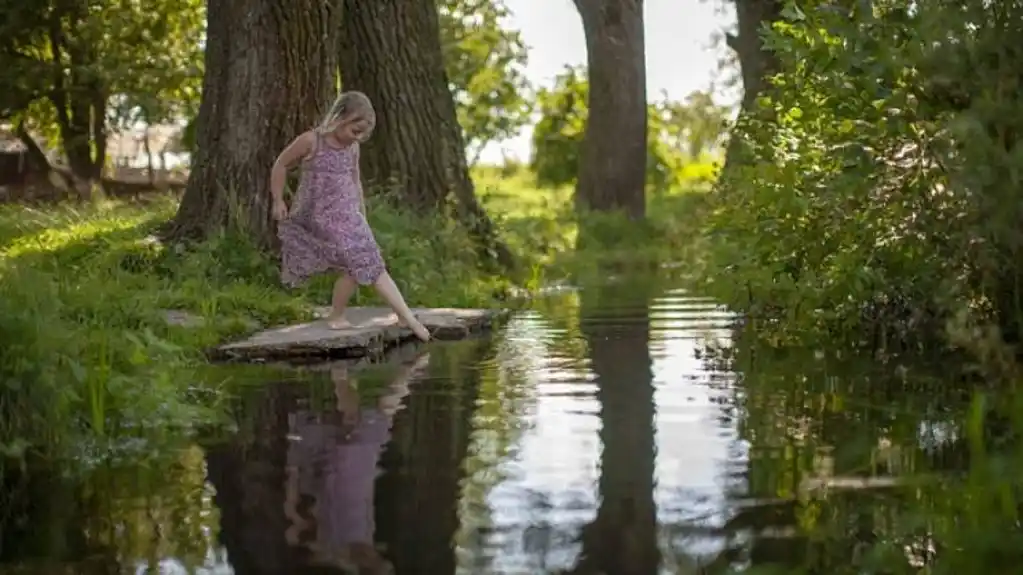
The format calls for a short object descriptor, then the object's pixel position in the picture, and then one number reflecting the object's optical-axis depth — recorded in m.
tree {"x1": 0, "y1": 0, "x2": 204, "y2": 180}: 31.39
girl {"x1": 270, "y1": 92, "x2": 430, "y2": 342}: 9.68
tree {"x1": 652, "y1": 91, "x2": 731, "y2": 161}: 41.16
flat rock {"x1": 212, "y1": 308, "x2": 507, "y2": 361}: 8.59
